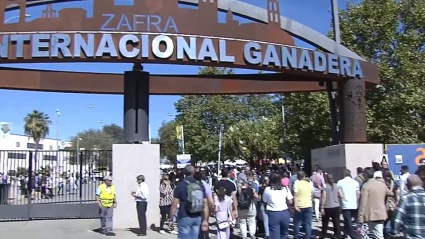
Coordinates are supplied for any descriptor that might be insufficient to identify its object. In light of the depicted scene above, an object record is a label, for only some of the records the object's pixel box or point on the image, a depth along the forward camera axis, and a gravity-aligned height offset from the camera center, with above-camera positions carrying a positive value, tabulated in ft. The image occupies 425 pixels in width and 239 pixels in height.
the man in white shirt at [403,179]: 31.95 -1.10
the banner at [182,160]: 96.69 +1.70
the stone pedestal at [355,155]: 48.57 +0.91
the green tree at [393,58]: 78.69 +17.40
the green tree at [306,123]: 85.27 +8.23
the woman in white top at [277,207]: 31.19 -2.60
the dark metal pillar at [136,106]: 45.80 +5.99
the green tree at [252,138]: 146.82 +8.65
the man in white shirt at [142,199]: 41.65 -2.52
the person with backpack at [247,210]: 37.58 -3.29
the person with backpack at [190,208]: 27.14 -2.20
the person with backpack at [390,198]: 31.01 -2.15
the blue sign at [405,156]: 48.24 +0.70
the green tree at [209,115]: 144.40 +15.87
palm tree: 204.85 +19.90
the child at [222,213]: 32.71 -3.05
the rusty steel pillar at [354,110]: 50.14 +5.60
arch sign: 40.91 +11.13
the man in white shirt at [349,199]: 38.09 -2.70
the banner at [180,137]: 118.95 +7.86
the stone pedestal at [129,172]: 44.62 -0.25
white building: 57.82 +8.84
